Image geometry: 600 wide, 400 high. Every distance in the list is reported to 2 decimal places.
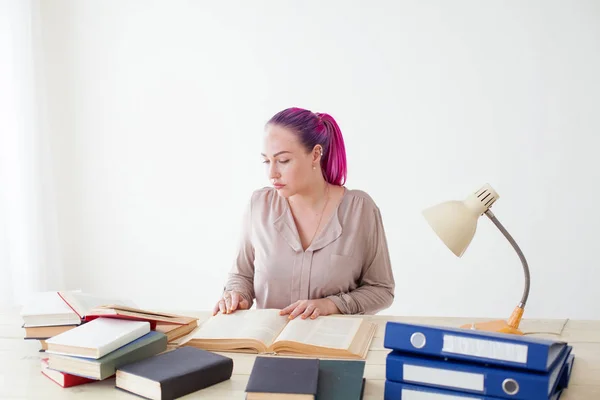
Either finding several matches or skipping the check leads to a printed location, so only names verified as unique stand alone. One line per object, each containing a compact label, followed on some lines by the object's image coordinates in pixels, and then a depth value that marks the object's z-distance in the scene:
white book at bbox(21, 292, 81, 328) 1.77
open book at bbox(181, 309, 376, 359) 1.73
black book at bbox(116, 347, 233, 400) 1.46
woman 2.38
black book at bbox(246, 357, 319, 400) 1.36
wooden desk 1.51
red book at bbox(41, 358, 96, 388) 1.55
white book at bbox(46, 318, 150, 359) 1.54
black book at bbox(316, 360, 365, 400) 1.41
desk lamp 1.71
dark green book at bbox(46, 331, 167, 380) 1.52
